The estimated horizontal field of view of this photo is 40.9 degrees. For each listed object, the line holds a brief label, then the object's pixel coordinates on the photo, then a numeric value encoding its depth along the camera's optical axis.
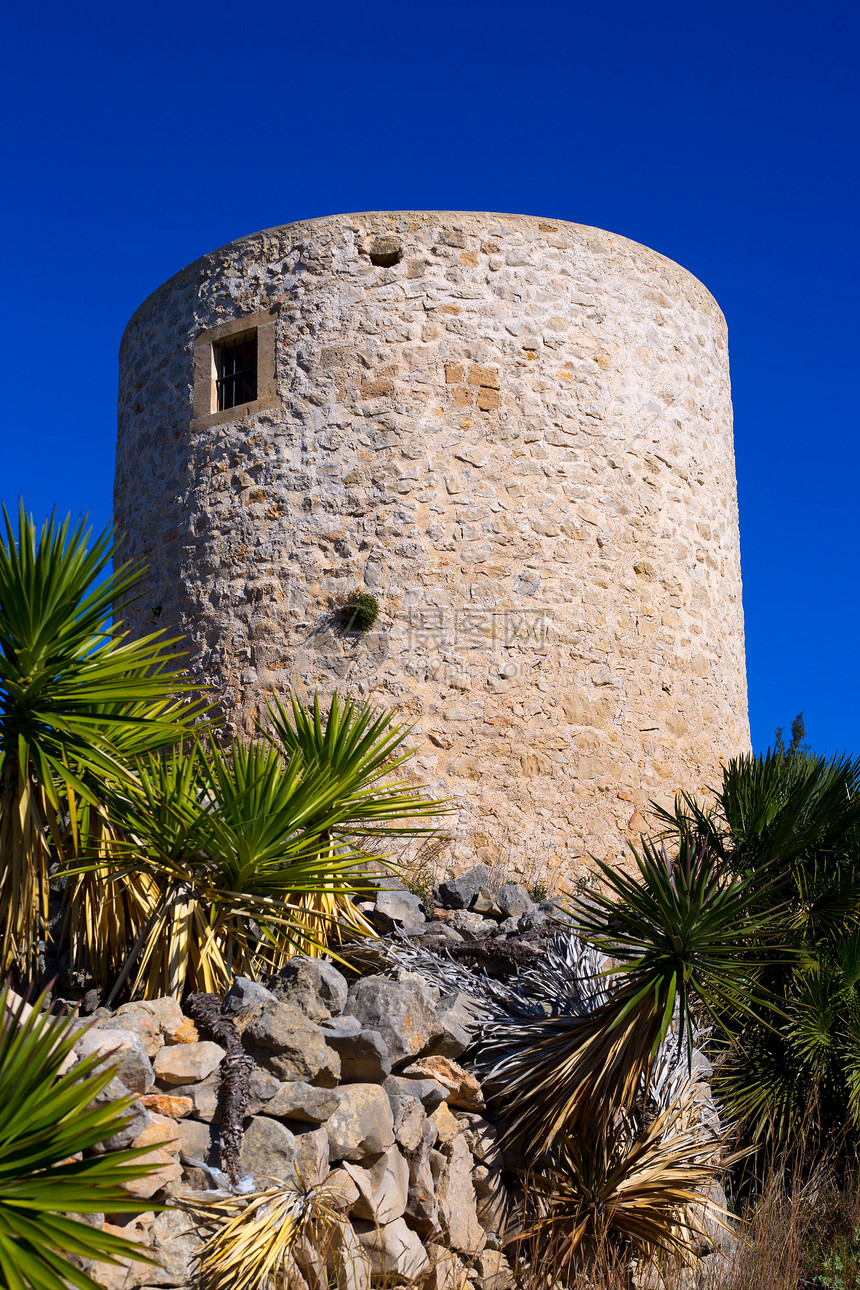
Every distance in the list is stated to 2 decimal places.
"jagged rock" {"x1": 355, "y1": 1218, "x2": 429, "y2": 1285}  4.36
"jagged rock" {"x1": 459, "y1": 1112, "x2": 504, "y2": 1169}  5.12
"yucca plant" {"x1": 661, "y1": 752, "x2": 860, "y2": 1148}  6.15
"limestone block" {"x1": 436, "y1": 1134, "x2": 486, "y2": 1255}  4.84
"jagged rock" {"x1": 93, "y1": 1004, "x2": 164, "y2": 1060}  4.01
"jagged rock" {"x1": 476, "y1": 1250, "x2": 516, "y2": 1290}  4.95
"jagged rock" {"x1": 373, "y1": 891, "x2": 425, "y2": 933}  6.12
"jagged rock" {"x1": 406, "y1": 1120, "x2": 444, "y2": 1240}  4.71
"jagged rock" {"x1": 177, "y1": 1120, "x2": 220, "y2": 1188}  3.88
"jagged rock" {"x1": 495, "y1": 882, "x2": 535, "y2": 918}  6.71
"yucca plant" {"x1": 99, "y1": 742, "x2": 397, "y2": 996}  4.66
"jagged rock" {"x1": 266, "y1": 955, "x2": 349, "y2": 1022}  4.75
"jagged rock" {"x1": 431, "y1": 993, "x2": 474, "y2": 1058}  5.20
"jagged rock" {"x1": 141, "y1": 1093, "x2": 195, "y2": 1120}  3.92
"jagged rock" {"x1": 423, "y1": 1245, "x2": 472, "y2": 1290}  4.66
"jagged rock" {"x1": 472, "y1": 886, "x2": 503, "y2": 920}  6.67
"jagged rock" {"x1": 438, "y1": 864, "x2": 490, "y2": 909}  6.68
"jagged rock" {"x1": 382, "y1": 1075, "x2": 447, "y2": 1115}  4.82
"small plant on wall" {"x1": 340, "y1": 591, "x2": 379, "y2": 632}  8.09
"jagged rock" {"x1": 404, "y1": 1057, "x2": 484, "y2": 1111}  5.06
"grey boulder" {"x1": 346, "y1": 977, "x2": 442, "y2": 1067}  4.95
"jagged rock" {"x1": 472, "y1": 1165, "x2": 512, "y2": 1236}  5.07
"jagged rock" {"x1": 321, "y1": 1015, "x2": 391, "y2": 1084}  4.63
